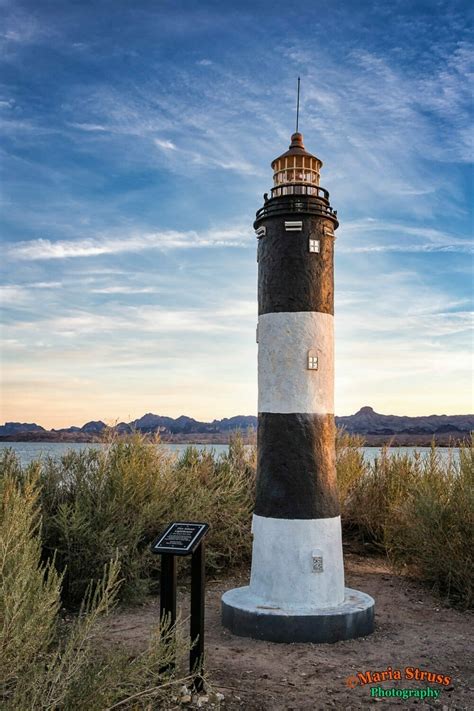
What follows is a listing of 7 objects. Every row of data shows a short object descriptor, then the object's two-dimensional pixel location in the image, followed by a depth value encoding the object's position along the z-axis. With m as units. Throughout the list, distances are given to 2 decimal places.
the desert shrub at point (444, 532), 10.52
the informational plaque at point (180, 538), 6.53
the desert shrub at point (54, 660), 5.12
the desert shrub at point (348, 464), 15.22
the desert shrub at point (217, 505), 12.18
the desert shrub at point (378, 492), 14.56
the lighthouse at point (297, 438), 8.57
